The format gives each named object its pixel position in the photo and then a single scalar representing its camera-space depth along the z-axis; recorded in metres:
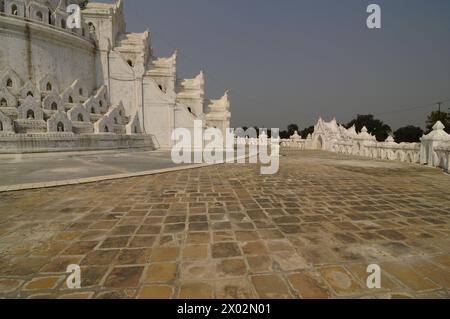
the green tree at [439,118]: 47.55
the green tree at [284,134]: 79.38
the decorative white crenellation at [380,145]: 11.84
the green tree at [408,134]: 67.62
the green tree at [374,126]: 73.44
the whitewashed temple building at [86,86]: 16.36
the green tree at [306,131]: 80.91
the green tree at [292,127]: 88.93
